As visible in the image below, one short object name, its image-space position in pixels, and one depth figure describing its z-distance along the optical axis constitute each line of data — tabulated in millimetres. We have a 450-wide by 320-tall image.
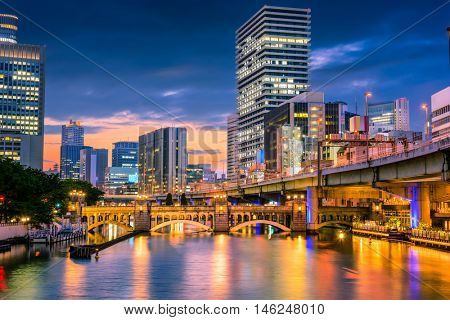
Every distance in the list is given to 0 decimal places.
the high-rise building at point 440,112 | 164500
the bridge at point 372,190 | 80875
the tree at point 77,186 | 181500
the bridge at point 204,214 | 139375
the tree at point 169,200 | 194450
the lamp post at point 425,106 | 92938
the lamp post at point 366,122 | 116150
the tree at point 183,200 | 195675
